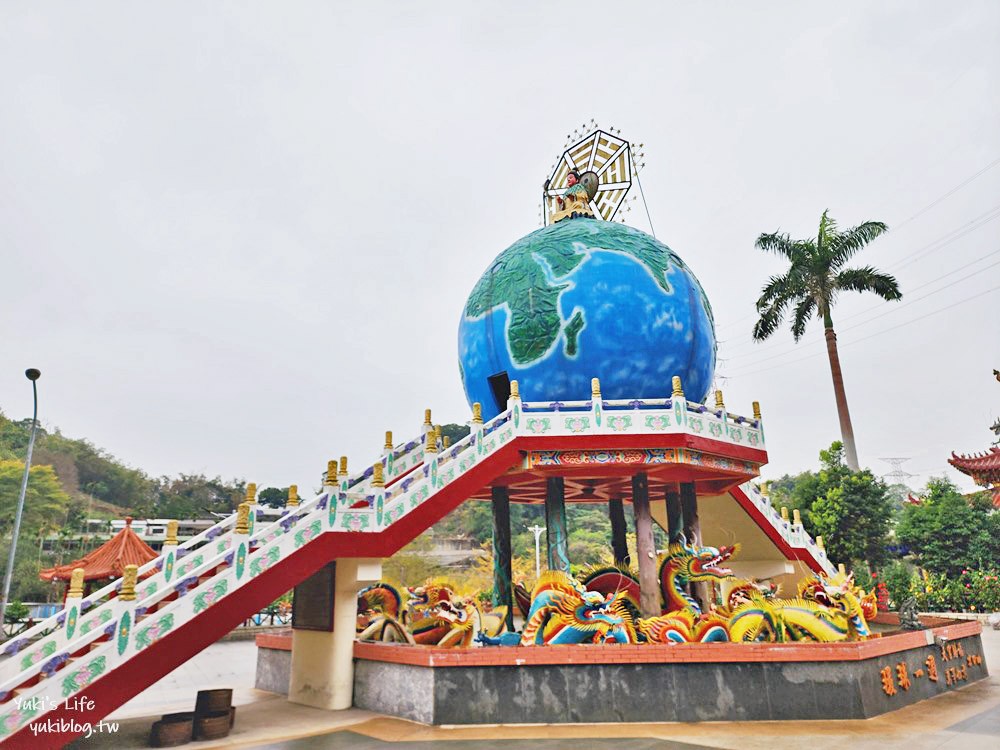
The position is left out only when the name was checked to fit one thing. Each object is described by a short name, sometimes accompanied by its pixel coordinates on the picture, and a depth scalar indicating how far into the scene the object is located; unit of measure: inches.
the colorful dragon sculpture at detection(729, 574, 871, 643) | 442.6
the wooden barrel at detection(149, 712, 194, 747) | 377.4
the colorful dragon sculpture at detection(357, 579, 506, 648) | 479.8
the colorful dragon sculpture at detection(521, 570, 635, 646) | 451.8
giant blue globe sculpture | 562.9
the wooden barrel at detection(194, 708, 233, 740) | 392.5
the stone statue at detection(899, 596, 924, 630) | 518.9
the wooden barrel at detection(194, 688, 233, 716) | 415.2
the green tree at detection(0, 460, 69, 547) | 2383.1
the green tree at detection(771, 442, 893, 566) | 1010.1
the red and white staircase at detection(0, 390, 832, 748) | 322.7
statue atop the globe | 695.7
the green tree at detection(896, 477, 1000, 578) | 1246.9
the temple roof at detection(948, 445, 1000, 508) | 1136.2
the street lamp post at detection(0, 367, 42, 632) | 761.9
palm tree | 1080.2
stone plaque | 492.1
